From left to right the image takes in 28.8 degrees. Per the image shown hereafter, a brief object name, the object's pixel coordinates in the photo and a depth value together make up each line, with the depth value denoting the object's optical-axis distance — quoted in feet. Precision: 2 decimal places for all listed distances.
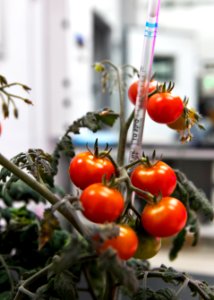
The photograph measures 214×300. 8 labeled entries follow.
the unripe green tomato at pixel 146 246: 1.47
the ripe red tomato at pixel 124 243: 1.20
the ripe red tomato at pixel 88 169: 1.40
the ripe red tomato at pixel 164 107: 1.63
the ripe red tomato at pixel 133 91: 1.93
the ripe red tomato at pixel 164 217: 1.28
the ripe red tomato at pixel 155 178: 1.42
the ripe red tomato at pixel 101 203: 1.21
